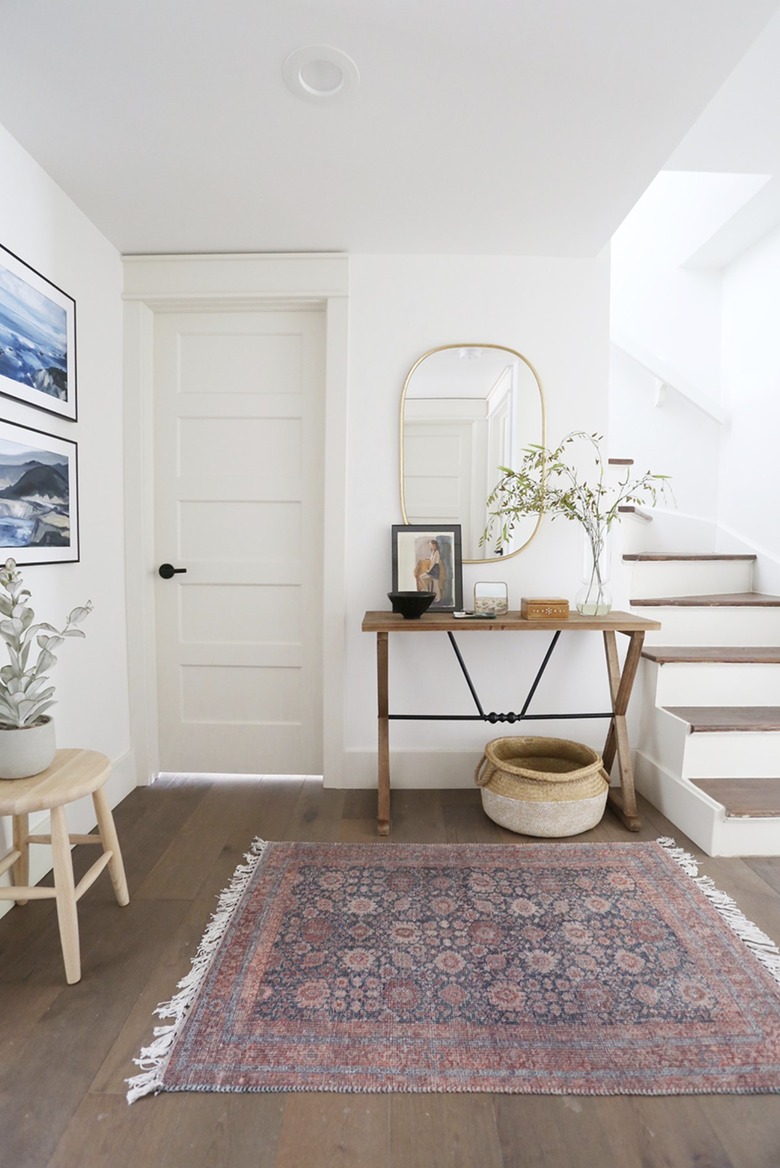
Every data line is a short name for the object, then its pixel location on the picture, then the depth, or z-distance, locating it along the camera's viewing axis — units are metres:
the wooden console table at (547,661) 2.30
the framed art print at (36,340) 1.86
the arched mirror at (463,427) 2.64
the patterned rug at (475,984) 1.29
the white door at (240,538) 2.74
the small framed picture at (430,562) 2.63
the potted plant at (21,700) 1.60
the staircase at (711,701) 2.17
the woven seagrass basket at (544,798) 2.25
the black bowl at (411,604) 2.40
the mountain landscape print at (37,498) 1.88
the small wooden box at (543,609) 2.42
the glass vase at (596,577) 2.51
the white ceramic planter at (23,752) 1.60
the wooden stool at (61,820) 1.50
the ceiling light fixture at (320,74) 1.55
